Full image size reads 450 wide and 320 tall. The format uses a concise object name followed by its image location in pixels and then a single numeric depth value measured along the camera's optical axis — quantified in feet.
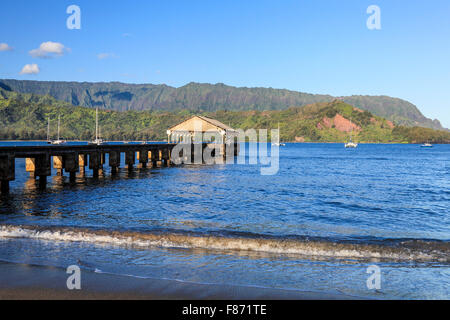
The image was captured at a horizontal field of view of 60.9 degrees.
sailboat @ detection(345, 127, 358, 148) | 594.65
